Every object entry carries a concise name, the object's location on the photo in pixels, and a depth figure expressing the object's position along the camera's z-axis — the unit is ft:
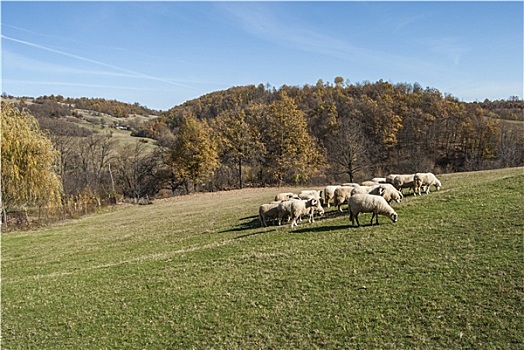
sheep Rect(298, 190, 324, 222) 72.97
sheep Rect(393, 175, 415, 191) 81.46
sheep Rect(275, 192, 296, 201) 92.63
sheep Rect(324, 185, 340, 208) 82.93
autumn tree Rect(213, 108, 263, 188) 231.30
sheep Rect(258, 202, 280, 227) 76.15
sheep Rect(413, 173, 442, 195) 79.20
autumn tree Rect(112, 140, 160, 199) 254.88
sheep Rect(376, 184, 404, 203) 68.54
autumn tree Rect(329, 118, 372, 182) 196.34
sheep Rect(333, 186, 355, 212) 75.66
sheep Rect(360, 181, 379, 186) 88.50
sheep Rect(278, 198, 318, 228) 70.13
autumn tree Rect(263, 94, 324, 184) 222.69
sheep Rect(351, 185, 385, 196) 68.72
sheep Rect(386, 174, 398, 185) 86.60
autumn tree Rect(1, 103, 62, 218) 110.73
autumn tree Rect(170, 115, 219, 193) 212.02
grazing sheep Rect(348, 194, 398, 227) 57.57
